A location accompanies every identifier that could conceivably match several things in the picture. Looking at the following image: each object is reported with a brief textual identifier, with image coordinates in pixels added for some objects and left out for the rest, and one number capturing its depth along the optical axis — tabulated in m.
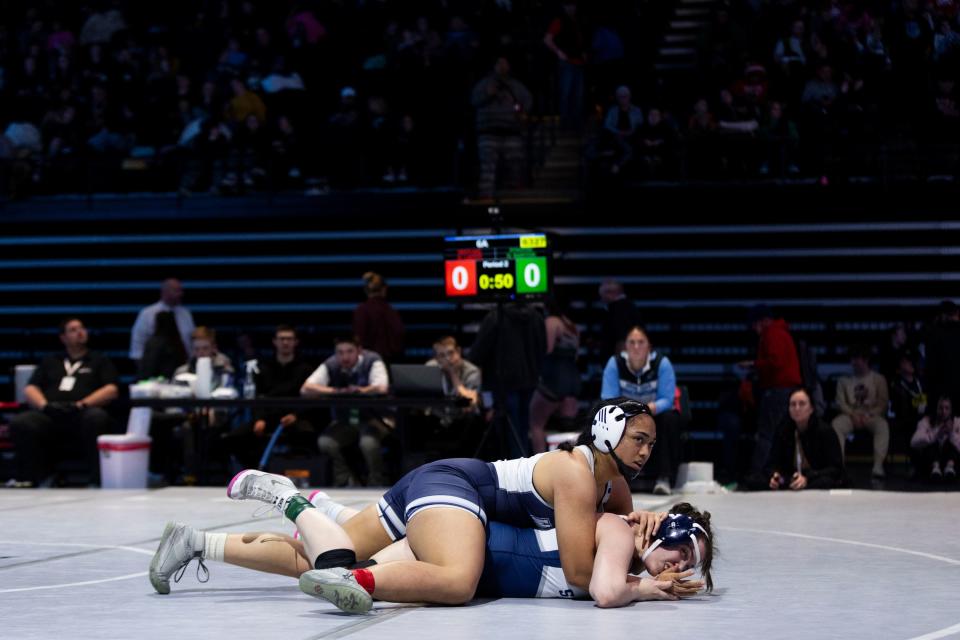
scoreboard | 12.39
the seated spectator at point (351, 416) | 13.12
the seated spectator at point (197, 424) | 13.50
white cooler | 12.95
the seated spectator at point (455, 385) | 13.34
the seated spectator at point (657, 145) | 16.88
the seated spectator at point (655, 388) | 12.19
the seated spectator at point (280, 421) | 13.44
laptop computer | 12.92
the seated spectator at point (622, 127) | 16.94
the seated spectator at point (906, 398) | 13.90
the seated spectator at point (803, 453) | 12.15
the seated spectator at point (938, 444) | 13.02
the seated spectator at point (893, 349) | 14.55
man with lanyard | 13.34
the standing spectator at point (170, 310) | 14.90
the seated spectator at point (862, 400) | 13.52
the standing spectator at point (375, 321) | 14.53
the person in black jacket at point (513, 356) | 12.79
